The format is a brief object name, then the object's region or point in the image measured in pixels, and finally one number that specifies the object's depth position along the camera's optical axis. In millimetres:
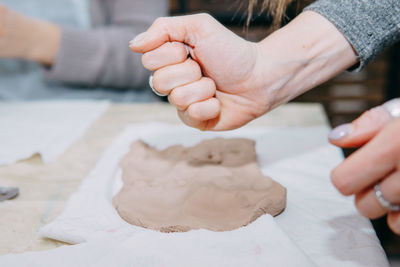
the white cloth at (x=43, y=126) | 798
